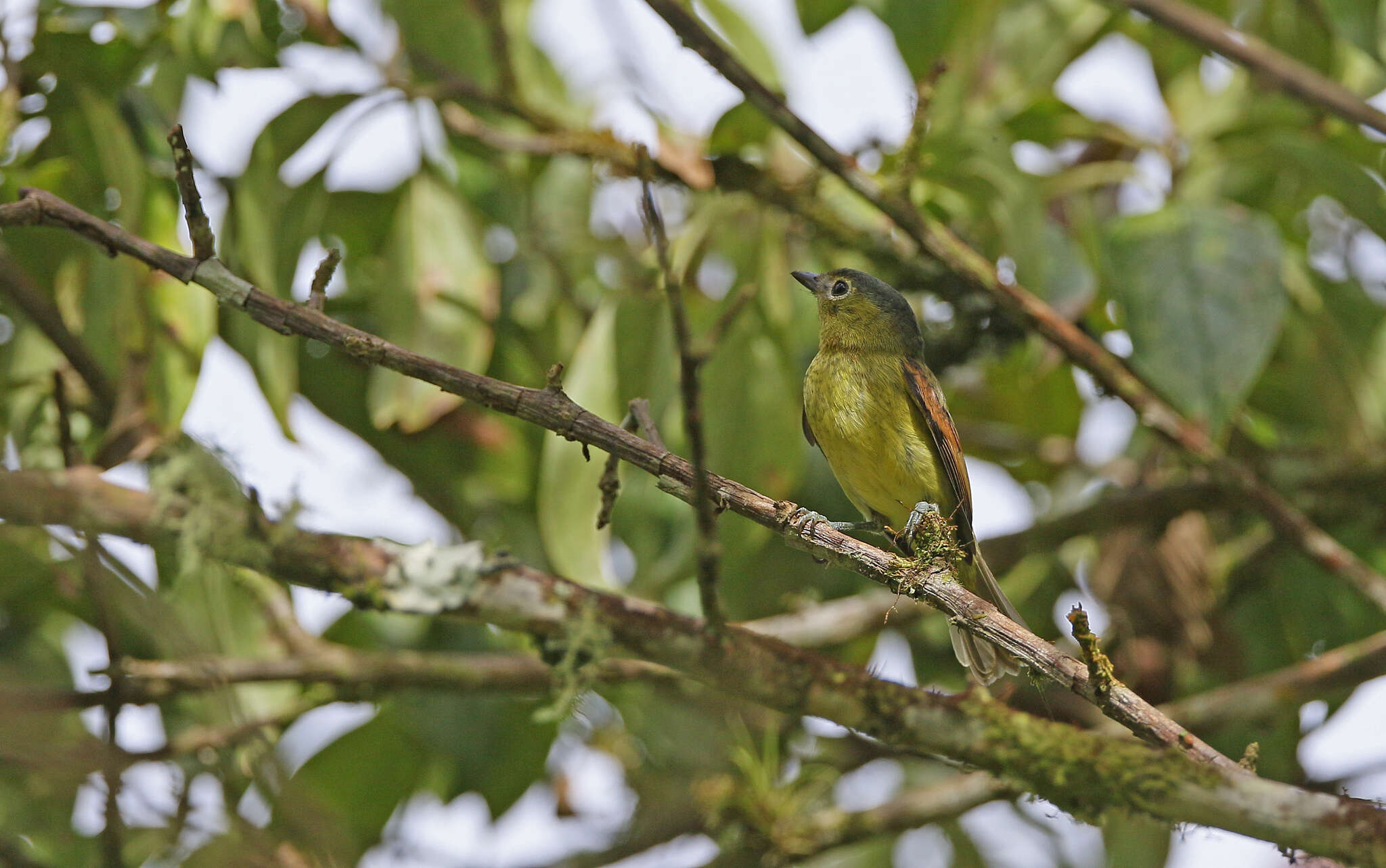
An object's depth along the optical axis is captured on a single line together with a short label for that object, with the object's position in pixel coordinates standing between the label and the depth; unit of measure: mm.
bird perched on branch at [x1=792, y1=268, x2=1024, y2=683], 6785
